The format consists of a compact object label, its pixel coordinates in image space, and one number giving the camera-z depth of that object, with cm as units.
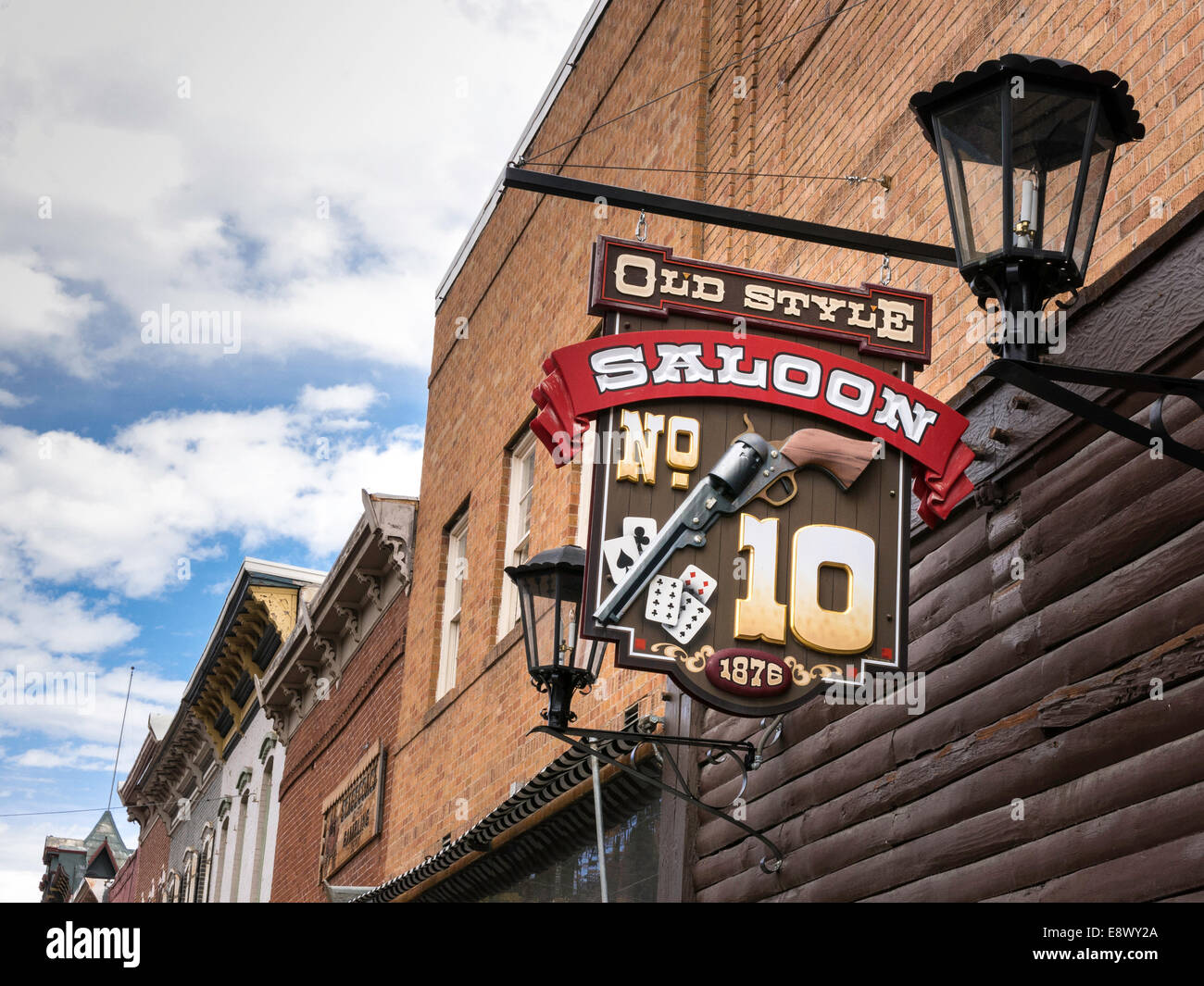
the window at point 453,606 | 1501
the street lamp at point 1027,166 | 487
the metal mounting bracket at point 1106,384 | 466
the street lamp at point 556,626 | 777
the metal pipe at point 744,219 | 600
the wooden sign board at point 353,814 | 1642
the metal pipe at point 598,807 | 858
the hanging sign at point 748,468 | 587
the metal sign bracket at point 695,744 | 701
